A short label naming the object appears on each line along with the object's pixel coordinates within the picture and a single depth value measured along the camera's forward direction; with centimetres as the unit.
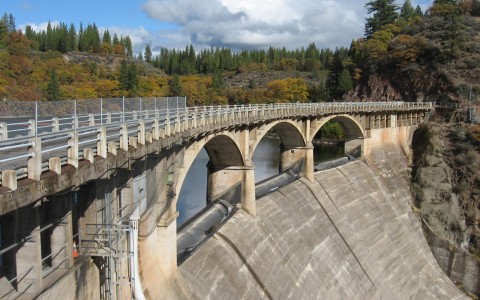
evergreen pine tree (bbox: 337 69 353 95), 9275
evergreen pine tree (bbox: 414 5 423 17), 13908
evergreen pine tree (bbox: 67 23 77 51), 16511
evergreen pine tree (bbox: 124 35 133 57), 19362
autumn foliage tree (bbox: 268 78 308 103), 11004
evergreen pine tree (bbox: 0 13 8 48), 11612
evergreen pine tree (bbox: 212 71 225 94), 12469
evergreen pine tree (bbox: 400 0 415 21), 13423
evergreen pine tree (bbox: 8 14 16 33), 16552
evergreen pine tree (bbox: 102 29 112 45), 18625
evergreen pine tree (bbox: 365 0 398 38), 10950
